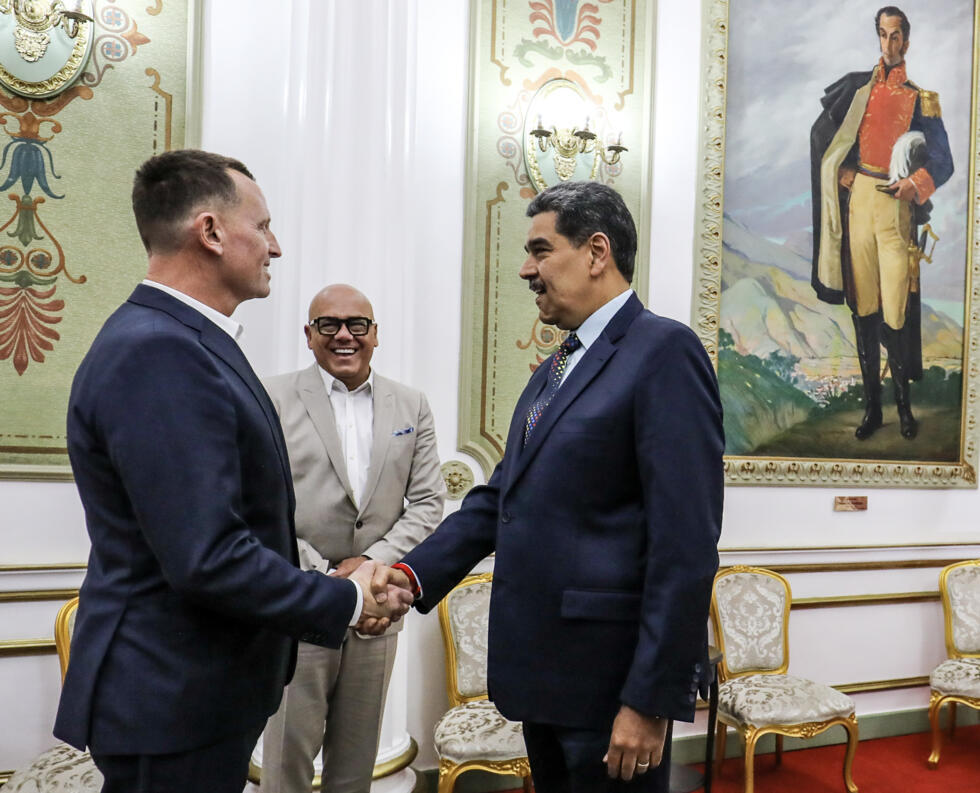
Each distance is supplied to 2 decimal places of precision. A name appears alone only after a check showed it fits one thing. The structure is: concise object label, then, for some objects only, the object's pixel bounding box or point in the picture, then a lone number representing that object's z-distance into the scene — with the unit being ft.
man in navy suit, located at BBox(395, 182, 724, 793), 5.33
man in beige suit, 8.94
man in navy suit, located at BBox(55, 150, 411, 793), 4.66
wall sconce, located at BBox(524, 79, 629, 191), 13.11
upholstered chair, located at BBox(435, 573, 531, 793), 10.32
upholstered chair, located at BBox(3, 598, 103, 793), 8.16
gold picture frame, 14.26
